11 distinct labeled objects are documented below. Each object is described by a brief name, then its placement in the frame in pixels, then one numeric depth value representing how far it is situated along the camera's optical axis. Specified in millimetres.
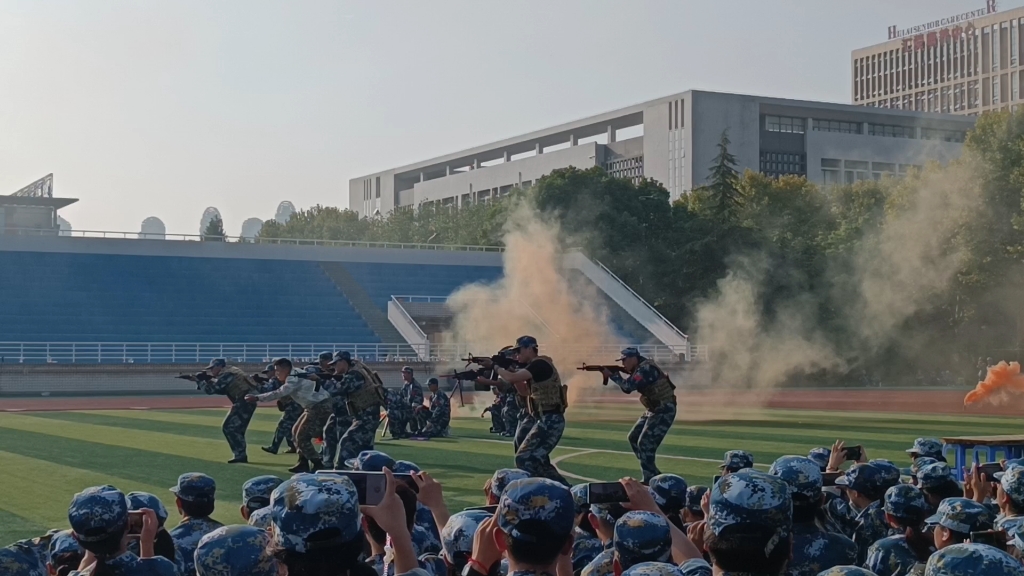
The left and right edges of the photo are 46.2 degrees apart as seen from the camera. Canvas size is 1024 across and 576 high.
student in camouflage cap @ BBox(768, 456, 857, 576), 5219
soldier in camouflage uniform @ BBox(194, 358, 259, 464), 18531
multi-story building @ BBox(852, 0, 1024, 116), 115750
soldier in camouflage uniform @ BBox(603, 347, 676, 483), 14984
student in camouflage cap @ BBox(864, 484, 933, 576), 5523
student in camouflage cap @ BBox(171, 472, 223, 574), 6777
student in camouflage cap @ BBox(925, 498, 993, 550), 5453
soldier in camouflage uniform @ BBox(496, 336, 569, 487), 13600
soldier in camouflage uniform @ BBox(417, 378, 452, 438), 23891
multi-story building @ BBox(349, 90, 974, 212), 86812
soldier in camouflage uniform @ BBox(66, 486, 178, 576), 4977
